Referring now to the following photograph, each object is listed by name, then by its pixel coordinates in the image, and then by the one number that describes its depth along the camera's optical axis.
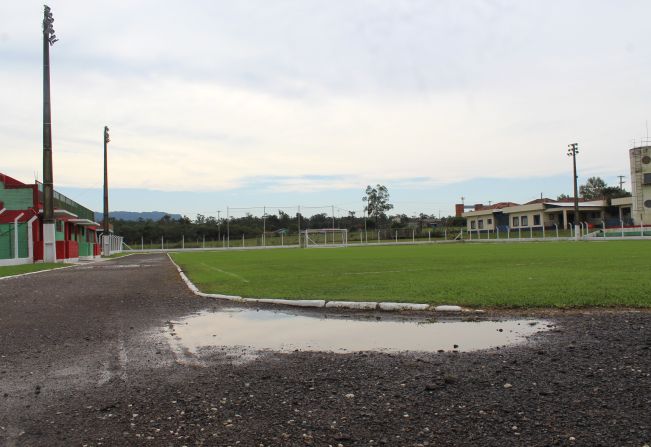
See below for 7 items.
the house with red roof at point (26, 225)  30.27
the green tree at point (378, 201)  106.12
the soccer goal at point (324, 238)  73.69
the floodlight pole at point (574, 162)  69.84
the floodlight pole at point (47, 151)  30.62
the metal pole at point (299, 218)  83.69
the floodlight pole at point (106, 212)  54.25
